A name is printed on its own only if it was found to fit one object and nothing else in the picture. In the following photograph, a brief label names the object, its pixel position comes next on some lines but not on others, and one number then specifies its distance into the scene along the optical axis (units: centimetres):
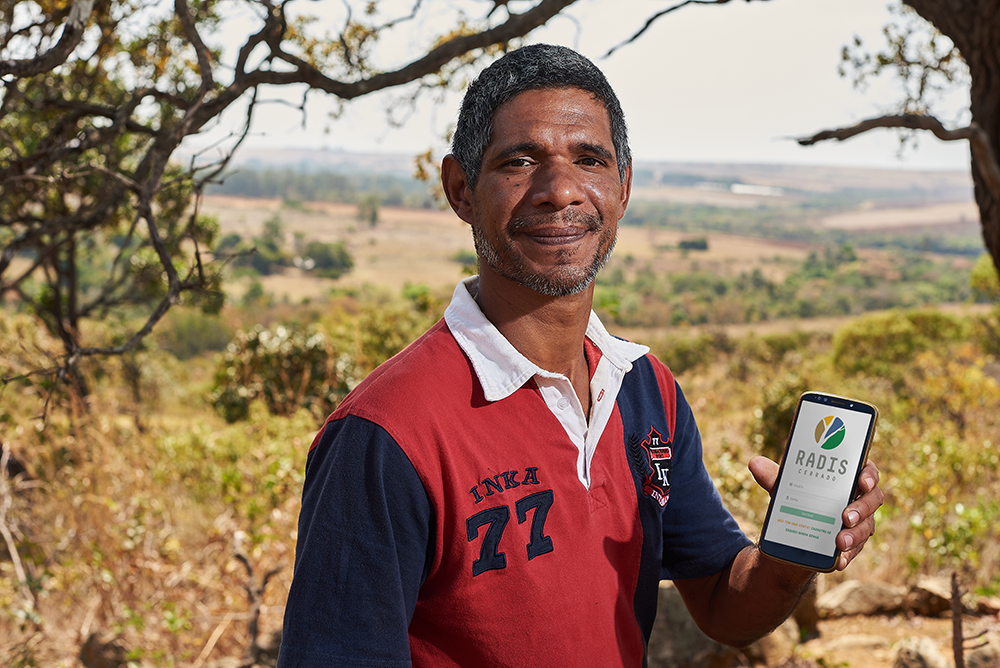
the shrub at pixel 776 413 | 877
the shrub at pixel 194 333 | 4089
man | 112
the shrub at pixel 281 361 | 1043
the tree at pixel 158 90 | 222
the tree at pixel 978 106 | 354
